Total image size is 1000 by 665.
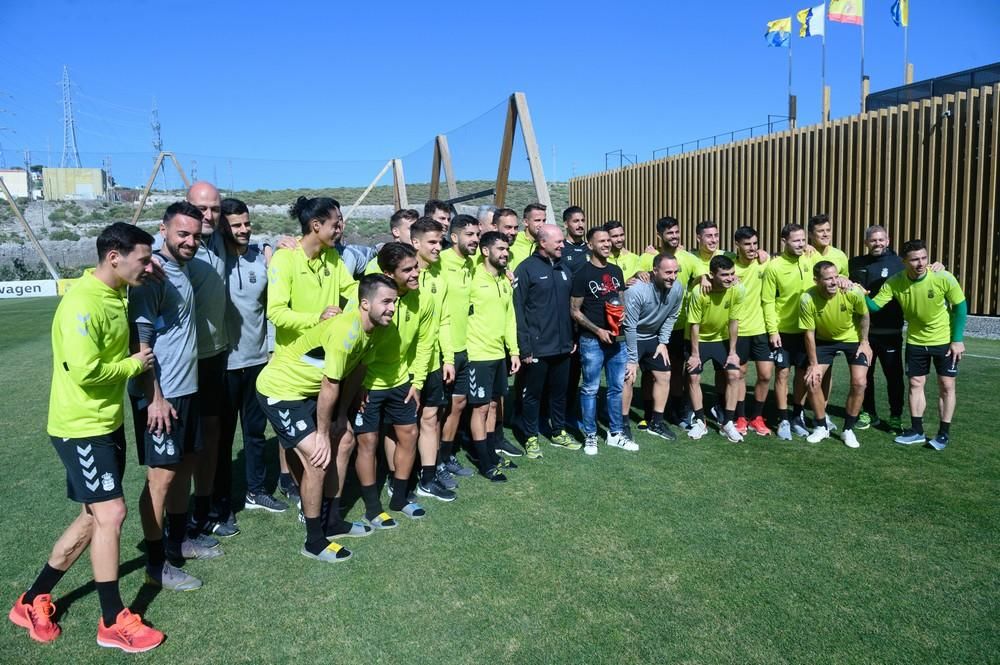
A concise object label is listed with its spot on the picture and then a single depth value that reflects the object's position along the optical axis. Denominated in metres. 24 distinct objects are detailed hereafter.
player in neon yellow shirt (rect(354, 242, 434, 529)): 4.41
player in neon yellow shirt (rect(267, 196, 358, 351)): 4.19
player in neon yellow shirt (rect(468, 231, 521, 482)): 5.37
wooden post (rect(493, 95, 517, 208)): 9.34
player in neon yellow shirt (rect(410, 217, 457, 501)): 4.91
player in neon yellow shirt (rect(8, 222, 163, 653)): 3.06
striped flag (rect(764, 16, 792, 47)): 24.33
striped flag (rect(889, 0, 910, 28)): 20.92
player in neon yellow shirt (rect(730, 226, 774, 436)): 6.45
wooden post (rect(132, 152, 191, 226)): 18.03
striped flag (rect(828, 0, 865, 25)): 21.33
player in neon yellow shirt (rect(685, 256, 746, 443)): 6.30
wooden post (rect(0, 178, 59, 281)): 19.10
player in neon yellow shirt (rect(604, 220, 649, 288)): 6.82
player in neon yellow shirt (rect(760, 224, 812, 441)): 6.40
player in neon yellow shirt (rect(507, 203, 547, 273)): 6.80
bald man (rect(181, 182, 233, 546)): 4.18
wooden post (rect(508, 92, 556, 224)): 8.78
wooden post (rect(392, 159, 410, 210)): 13.91
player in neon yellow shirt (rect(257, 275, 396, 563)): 3.74
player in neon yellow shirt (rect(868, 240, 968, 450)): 5.87
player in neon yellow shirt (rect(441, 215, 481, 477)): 5.26
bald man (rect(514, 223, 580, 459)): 5.91
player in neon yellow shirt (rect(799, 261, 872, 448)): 6.11
